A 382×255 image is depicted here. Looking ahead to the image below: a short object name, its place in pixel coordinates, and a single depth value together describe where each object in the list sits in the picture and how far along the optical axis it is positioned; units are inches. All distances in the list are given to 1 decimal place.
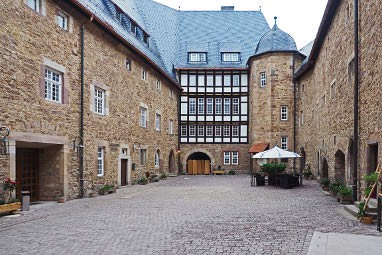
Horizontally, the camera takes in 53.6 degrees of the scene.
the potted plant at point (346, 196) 488.4
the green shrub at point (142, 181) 854.5
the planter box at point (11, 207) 386.5
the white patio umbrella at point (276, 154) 775.7
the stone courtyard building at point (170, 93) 452.8
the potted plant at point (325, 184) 656.4
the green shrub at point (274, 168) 803.4
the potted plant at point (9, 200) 392.8
